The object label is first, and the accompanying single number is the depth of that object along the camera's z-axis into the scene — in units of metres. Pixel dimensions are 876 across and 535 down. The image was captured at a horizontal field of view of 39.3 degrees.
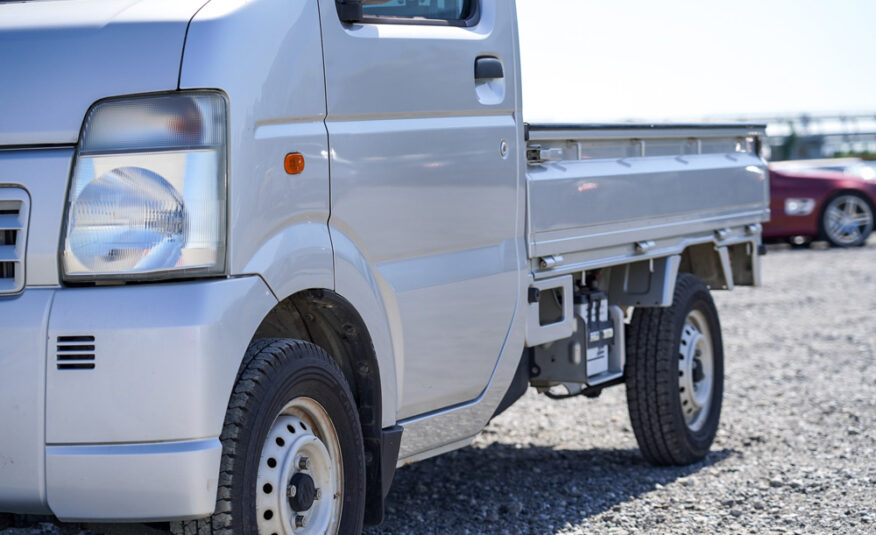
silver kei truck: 2.89
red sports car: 17.28
